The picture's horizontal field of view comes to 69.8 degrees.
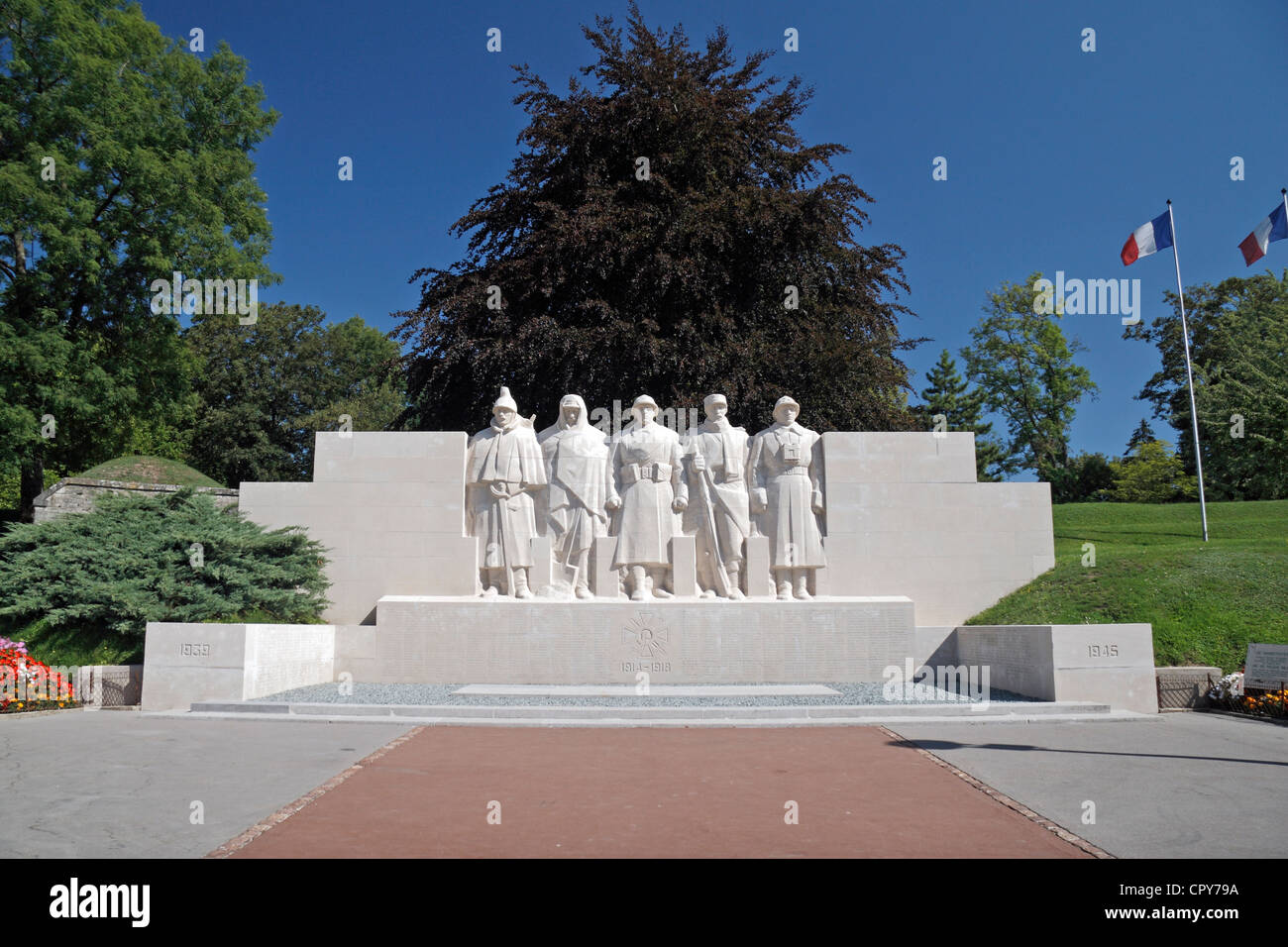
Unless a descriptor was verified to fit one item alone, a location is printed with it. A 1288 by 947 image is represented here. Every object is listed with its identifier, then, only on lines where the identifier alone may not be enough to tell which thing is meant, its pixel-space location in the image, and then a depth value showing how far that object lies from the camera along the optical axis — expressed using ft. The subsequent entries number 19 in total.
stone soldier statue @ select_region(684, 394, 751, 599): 49.11
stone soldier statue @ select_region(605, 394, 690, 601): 48.42
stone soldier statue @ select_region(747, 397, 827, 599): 49.21
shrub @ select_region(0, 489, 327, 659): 39.91
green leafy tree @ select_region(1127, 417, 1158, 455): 156.46
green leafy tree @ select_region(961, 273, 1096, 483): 146.92
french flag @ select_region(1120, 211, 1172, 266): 76.48
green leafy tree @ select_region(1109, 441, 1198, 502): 128.47
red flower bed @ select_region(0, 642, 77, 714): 35.99
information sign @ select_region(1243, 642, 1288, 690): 34.88
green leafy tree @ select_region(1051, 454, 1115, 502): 148.77
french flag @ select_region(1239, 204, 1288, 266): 63.87
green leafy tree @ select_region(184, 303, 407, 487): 135.44
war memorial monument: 45.96
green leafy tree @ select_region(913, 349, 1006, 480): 169.07
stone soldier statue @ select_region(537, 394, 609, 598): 48.96
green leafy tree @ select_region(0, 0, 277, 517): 74.38
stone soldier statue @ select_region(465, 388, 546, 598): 48.93
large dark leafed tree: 67.36
